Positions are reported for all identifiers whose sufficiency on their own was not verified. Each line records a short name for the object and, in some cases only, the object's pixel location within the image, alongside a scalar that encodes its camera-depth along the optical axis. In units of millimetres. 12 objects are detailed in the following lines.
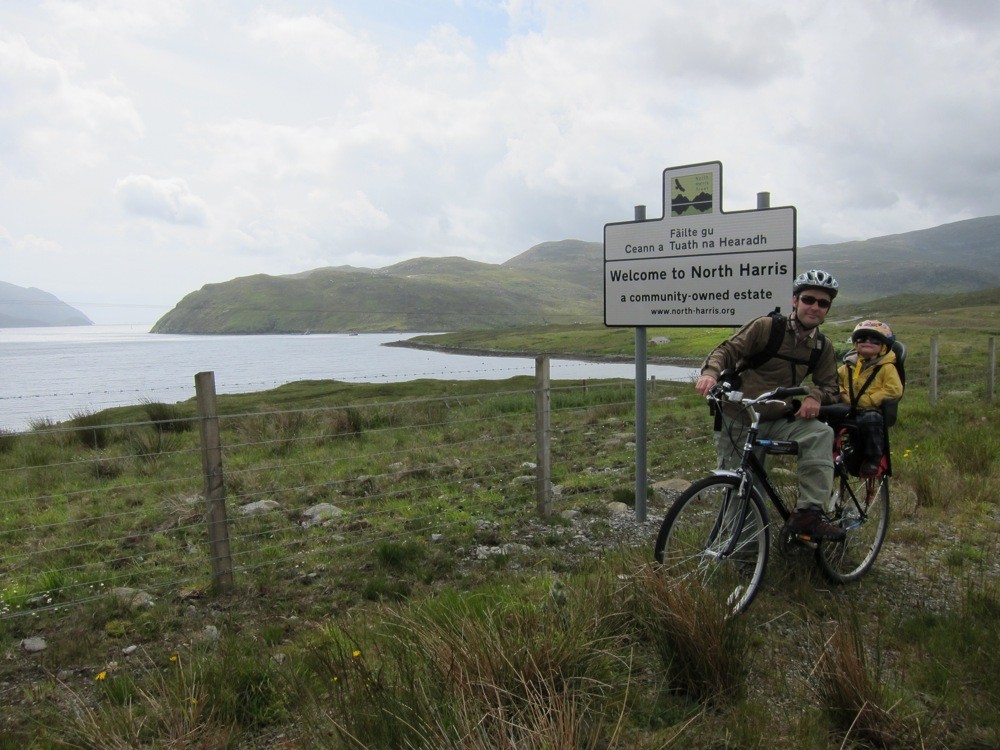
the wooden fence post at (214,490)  5531
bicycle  4180
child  5113
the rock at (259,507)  8016
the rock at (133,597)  5312
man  4434
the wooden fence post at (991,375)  14948
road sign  6059
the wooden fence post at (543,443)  7480
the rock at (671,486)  8491
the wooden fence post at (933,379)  14532
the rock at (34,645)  4629
